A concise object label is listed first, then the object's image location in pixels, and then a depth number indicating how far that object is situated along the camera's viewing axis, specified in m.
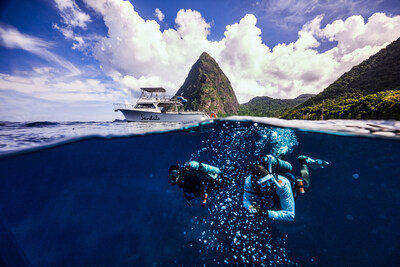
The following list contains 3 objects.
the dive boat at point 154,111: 20.12
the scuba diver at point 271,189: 4.16
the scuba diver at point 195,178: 5.71
